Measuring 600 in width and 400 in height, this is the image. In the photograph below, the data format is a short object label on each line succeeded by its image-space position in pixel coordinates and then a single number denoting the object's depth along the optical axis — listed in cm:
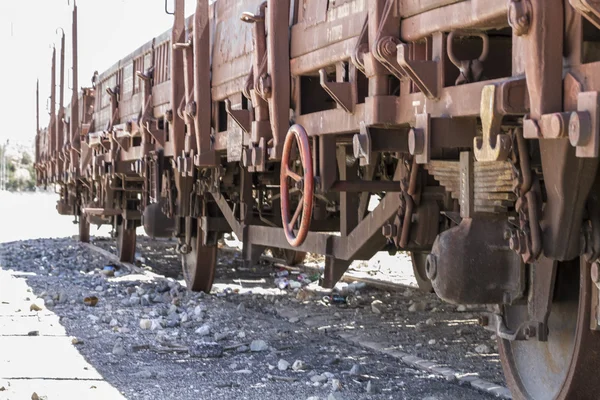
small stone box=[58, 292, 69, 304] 1605
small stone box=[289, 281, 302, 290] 1904
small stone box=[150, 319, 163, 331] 1314
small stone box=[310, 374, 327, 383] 944
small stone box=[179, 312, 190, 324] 1383
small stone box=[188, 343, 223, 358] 1099
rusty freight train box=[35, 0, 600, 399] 543
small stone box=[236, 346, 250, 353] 1135
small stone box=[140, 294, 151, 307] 1597
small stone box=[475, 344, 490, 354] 1111
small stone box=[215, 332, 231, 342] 1214
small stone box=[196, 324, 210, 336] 1260
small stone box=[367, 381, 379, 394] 888
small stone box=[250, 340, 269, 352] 1136
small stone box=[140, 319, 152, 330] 1315
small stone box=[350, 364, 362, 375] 977
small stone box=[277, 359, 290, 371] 1014
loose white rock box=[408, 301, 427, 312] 1500
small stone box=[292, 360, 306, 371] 1018
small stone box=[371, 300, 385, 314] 1490
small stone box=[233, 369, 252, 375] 997
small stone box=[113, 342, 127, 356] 1109
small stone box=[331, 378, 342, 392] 896
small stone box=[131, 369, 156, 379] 973
